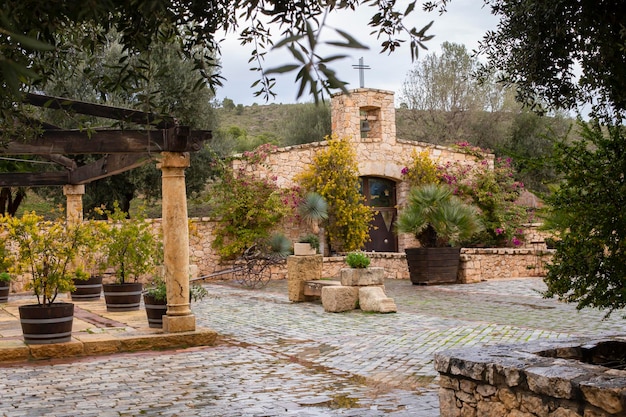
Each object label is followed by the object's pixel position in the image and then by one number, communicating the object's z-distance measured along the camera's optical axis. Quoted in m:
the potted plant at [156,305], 9.44
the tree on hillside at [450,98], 30.47
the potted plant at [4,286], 14.71
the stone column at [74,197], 13.64
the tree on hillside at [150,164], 19.91
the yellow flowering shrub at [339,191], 20.94
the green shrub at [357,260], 12.09
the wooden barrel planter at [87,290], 13.98
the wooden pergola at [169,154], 8.80
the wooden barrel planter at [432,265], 16.39
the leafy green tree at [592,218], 4.58
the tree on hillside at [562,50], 4.24
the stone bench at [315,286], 13.12
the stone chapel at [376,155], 21.44
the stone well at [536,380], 3.82
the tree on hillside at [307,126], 31.00
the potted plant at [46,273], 8.35
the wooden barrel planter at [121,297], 11.92
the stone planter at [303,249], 15.98
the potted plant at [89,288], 13.96
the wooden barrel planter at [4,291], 14.70
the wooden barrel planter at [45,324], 8.34
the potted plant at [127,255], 11.59
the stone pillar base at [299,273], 13.67
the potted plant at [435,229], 16.38
